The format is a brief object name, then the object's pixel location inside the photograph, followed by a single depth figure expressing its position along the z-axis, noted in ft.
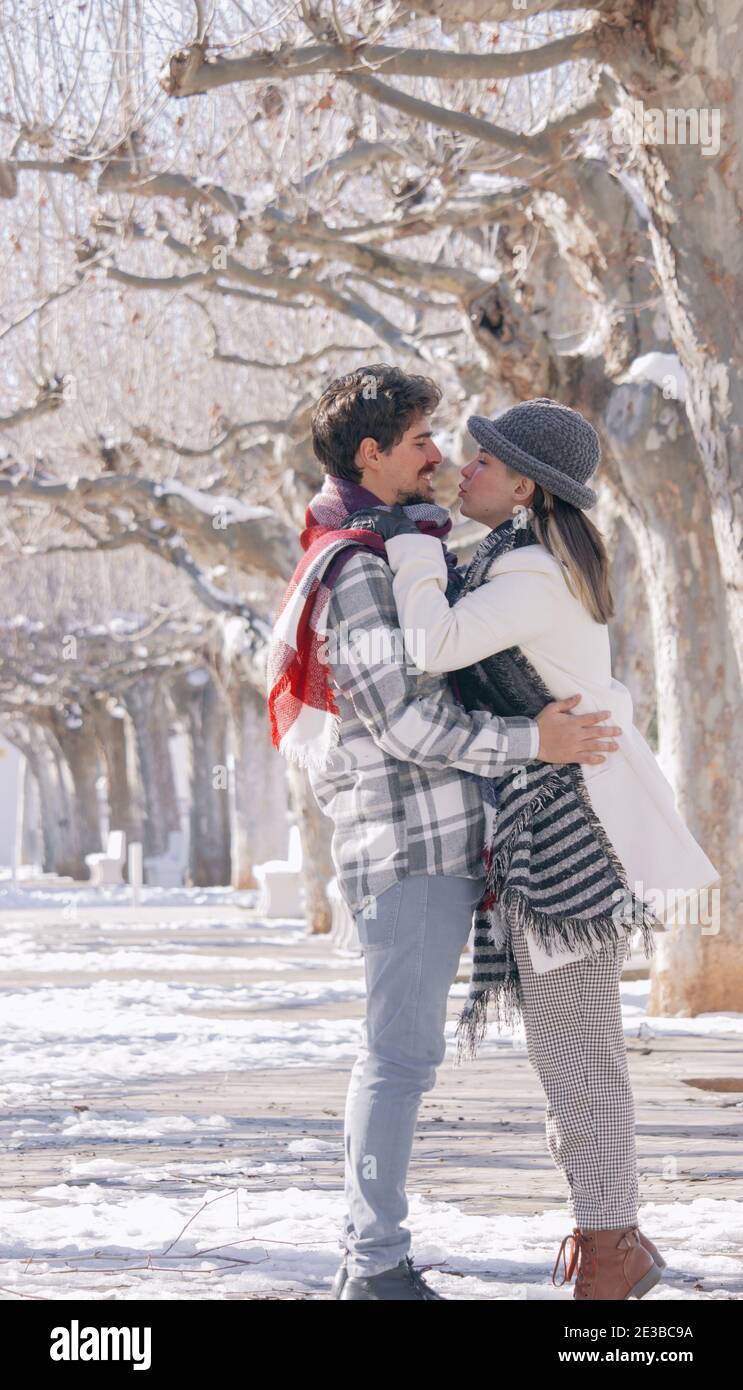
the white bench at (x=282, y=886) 75.97
